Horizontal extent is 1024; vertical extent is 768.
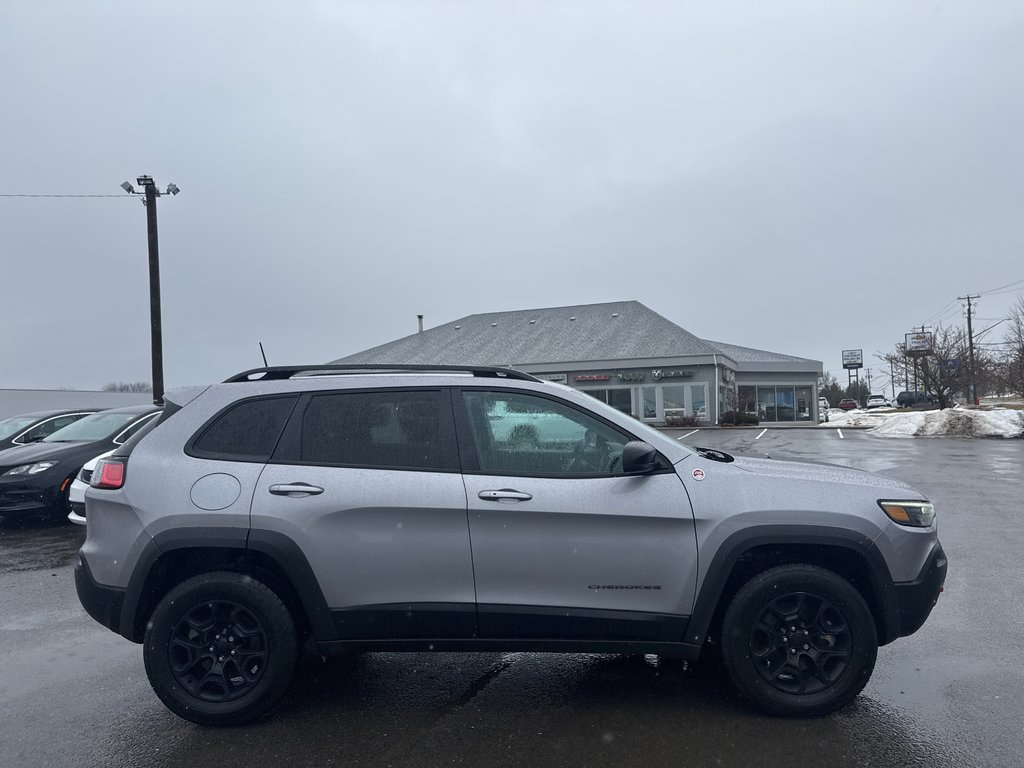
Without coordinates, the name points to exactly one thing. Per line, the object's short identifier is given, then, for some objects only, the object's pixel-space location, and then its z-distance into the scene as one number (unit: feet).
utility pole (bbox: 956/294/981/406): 159.30
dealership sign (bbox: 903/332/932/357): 146.92
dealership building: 129.39
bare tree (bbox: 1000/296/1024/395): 127.53
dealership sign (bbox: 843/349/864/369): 232.12
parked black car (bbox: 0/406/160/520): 32.35
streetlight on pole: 64.85
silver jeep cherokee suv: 12.57
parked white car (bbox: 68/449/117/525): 28.50
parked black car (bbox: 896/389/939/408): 213.25
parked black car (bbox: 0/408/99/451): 40.14
